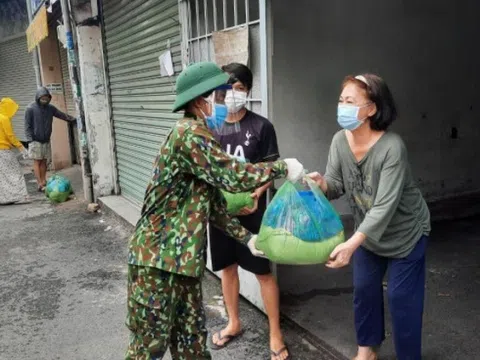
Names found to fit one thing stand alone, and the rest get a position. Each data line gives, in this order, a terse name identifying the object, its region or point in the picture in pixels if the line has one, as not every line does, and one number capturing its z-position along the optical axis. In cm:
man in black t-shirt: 273
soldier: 191
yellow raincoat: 730
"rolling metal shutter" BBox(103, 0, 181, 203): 488
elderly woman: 213
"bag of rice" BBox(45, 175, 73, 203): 747
